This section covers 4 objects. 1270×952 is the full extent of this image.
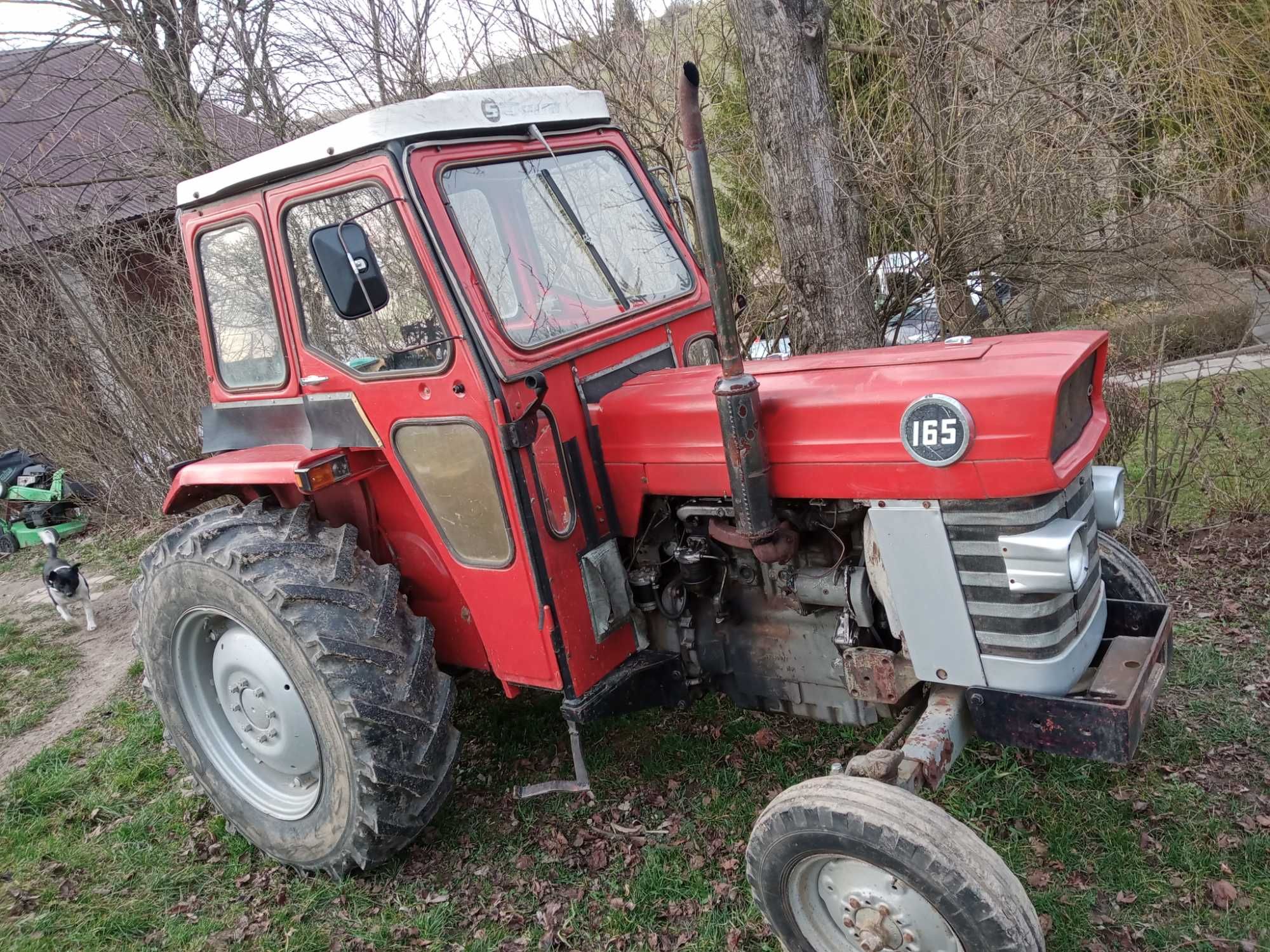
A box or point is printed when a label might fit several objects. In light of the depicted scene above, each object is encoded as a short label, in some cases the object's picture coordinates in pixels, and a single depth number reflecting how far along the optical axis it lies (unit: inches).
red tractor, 90.1
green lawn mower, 329.1
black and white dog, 231.3
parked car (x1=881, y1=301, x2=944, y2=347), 233.3
